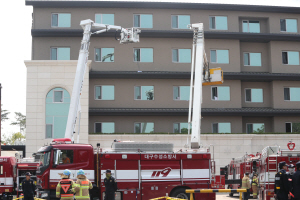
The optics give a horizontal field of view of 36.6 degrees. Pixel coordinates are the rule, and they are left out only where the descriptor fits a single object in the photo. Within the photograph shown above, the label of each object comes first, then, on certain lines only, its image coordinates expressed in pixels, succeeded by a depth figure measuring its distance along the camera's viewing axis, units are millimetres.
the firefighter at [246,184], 22406
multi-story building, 43594
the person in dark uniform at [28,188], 19550
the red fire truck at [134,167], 20016
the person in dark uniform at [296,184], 13164
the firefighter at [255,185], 23625
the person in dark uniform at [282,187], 14070
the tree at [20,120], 112312
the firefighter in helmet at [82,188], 14516
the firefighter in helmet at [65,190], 13727
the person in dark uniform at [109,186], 17375
